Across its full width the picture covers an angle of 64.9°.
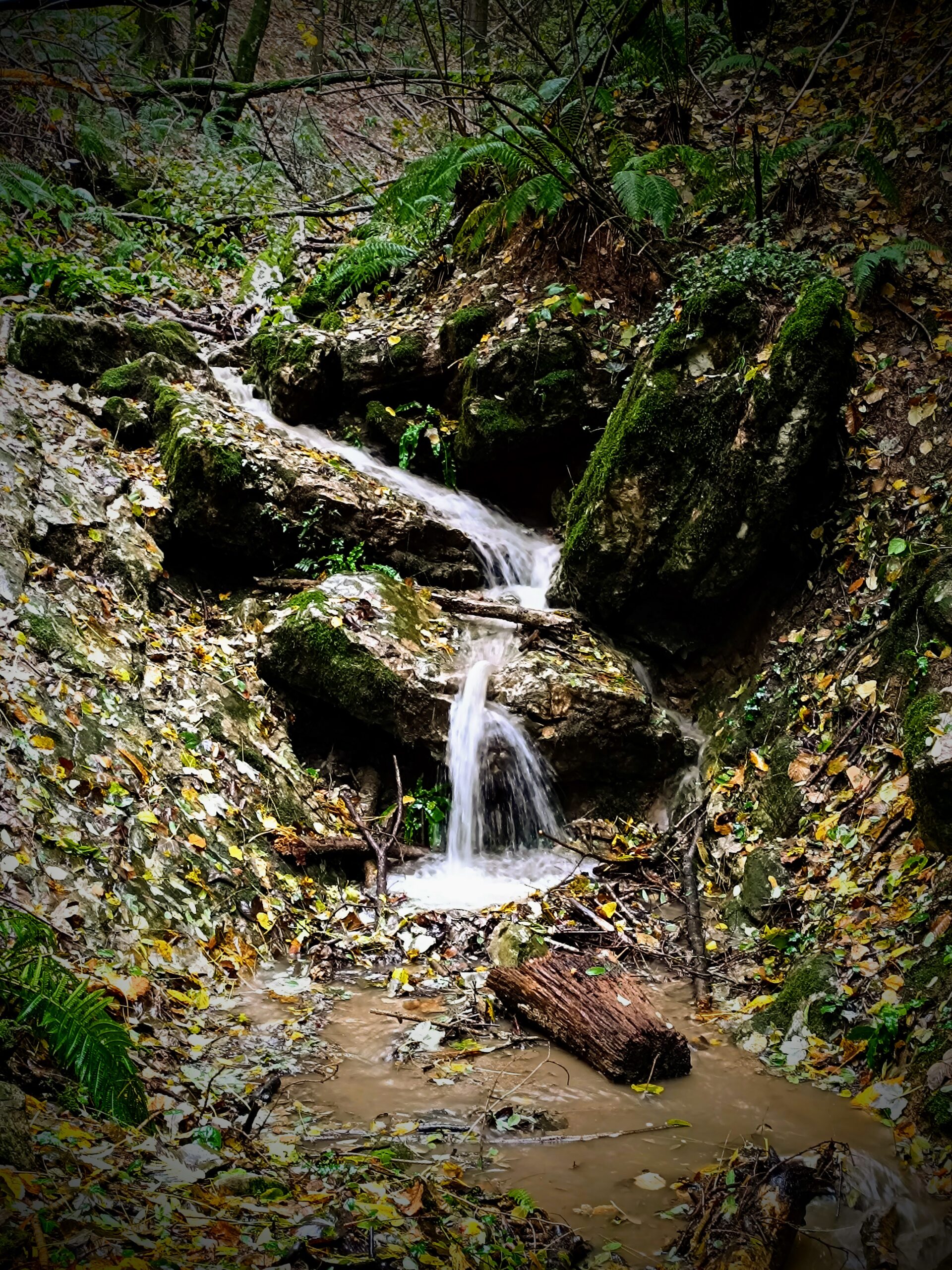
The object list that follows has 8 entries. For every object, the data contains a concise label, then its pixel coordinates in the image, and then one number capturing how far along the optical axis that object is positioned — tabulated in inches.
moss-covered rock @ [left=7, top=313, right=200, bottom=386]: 309.4
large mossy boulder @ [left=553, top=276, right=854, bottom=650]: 230.8
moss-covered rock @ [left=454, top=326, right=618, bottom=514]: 312.8
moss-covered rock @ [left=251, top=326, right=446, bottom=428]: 353.7
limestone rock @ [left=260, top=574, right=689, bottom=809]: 244.1
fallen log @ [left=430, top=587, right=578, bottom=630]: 279.0
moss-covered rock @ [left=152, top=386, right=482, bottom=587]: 275.9
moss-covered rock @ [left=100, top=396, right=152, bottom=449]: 301.3
